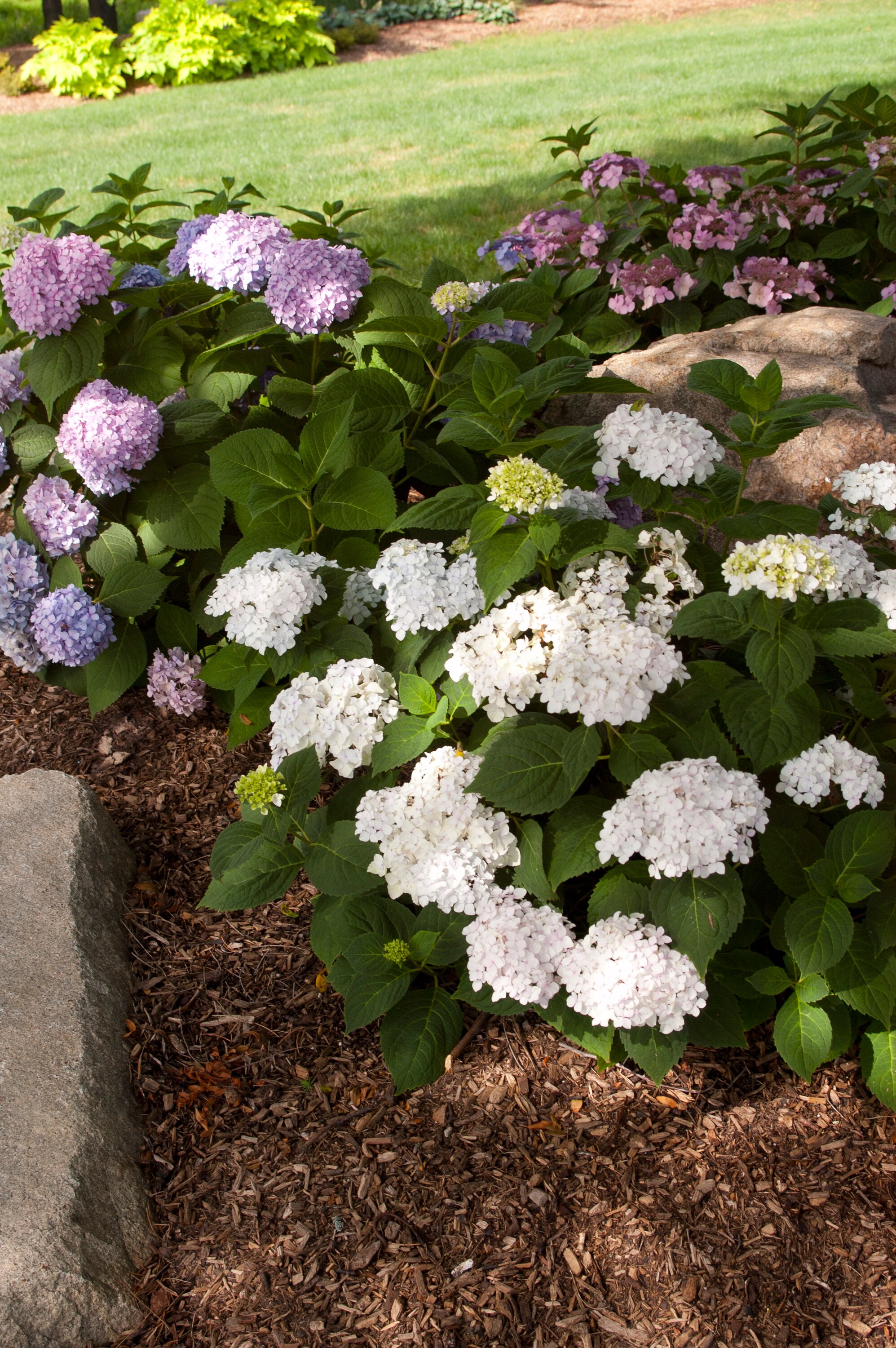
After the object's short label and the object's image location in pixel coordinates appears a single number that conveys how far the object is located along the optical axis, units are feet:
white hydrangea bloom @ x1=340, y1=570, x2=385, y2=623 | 7.54
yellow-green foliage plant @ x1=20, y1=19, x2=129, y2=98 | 45.44
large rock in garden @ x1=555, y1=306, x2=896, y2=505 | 10.26
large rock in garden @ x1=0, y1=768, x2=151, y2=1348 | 5.71
